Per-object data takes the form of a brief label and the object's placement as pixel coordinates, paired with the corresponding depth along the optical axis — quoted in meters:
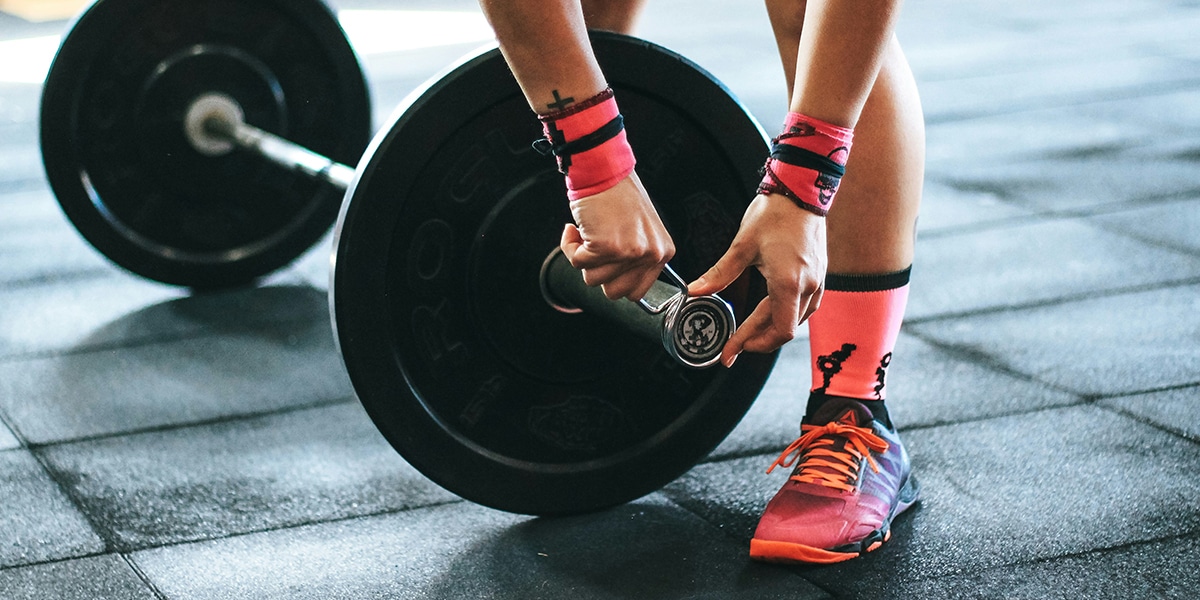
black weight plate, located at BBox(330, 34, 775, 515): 2.13
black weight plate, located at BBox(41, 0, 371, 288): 2.85
